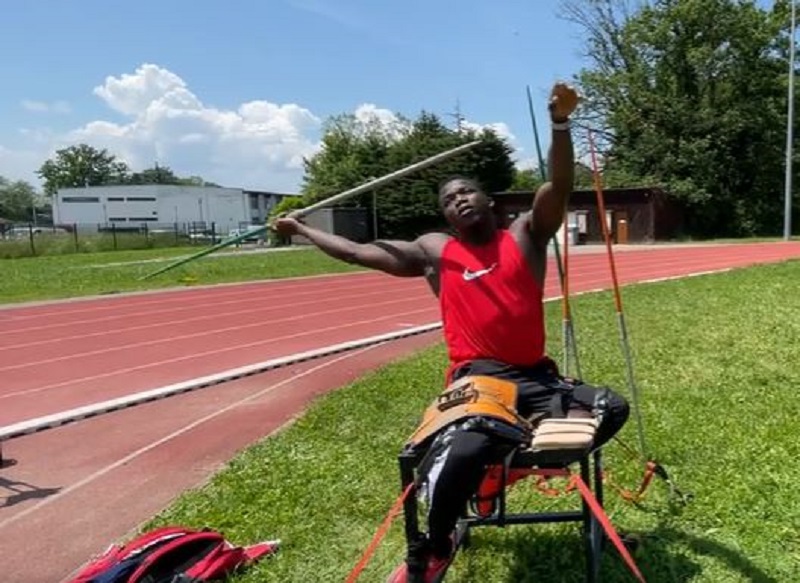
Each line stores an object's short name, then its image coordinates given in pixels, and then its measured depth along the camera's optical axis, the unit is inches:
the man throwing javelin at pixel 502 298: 117.0
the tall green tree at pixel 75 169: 4778.5
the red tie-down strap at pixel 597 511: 102.3
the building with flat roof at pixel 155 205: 3307.1
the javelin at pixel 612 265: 160.6
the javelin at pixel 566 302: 158.7
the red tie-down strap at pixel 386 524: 112.0
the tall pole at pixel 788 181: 1389.0
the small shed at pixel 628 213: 1582.2
